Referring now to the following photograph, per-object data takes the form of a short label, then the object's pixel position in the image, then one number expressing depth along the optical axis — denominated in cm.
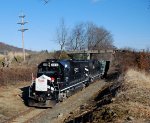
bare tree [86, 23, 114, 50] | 6317
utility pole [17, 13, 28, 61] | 3686
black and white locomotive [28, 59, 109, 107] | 1435
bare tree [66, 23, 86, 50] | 5523
